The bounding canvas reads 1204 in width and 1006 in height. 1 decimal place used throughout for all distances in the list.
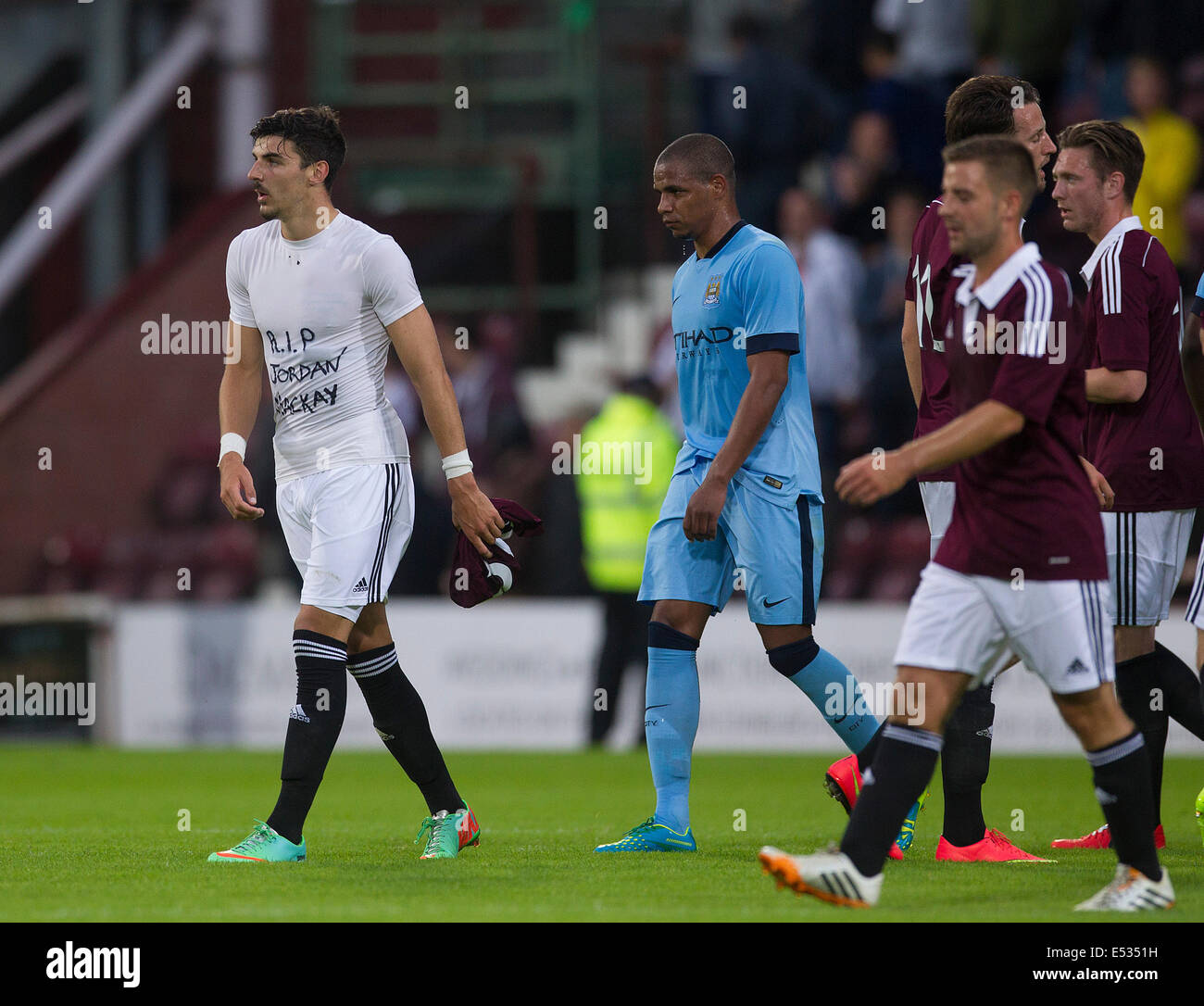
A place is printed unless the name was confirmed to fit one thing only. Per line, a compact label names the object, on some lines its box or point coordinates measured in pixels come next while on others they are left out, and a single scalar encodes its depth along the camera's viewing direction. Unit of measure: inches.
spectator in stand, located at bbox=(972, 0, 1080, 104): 561.6
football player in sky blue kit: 235.6
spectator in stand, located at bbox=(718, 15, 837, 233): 575.2
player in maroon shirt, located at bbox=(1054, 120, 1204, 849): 240.8
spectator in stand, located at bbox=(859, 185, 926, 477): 514.0
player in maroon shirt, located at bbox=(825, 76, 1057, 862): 226.5
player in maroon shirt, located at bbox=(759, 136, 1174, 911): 179.2
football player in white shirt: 225.1
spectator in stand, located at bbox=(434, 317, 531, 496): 575.5
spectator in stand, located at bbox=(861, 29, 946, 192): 576.1
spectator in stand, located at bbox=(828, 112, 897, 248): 563.2
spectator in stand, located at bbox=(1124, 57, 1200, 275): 503.5
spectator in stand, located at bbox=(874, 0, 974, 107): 599.2
